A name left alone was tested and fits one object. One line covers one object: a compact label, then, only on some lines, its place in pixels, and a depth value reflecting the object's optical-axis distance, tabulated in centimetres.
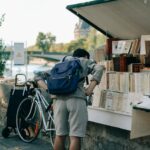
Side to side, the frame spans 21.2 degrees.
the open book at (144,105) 439
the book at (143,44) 534
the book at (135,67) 523
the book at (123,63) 535
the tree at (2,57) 1031
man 441
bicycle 598
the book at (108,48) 596
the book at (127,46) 566
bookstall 491
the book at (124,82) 520
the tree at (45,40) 7571
